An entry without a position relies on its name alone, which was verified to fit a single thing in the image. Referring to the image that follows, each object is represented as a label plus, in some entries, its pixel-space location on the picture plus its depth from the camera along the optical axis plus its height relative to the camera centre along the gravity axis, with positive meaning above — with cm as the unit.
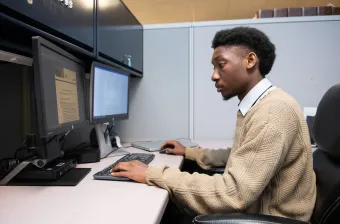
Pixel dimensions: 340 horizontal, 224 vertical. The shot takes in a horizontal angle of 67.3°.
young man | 68 -14
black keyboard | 83 -22
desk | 56 -24
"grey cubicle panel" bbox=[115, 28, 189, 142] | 181 +11
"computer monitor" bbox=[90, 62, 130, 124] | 113 +7
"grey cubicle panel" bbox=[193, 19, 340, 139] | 169 +30
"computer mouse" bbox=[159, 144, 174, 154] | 130 -21
